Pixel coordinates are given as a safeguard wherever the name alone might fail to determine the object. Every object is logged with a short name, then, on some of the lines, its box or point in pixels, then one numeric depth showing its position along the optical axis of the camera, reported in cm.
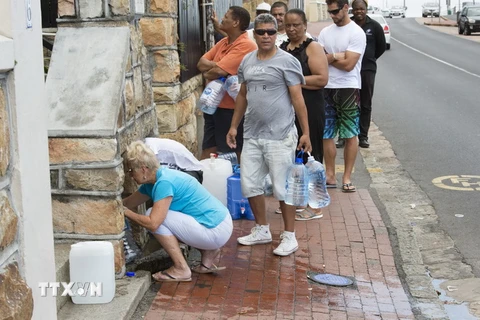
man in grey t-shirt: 627
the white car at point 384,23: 3562
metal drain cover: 580
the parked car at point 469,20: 4559
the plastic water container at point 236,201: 732
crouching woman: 538
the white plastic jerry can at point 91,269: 492
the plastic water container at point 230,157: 797
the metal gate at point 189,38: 823
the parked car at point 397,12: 8225
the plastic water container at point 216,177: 730
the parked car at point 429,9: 7896
